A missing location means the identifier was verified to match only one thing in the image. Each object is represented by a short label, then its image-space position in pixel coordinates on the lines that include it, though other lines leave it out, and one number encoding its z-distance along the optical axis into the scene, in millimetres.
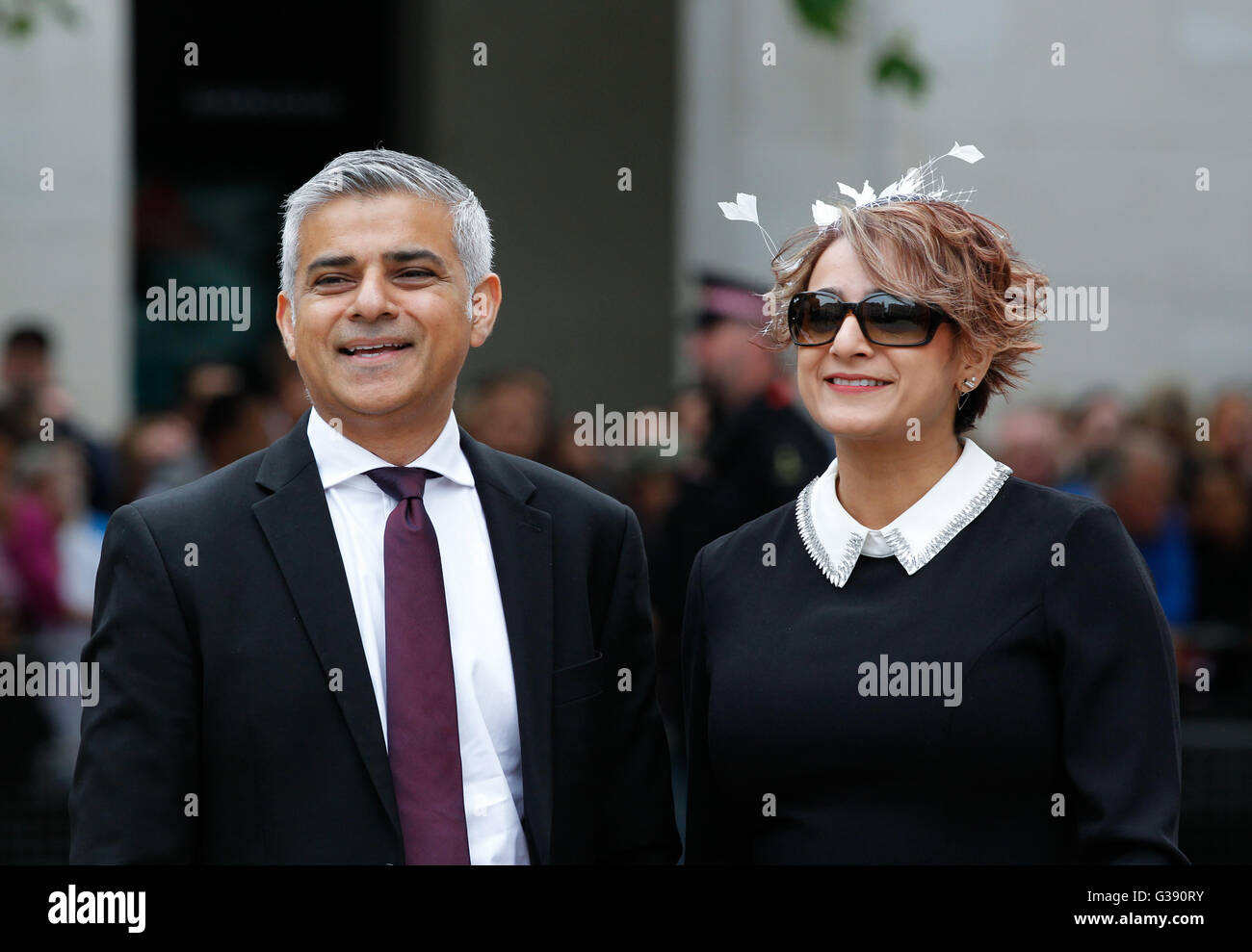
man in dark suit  2691
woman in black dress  2648
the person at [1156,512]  6523
